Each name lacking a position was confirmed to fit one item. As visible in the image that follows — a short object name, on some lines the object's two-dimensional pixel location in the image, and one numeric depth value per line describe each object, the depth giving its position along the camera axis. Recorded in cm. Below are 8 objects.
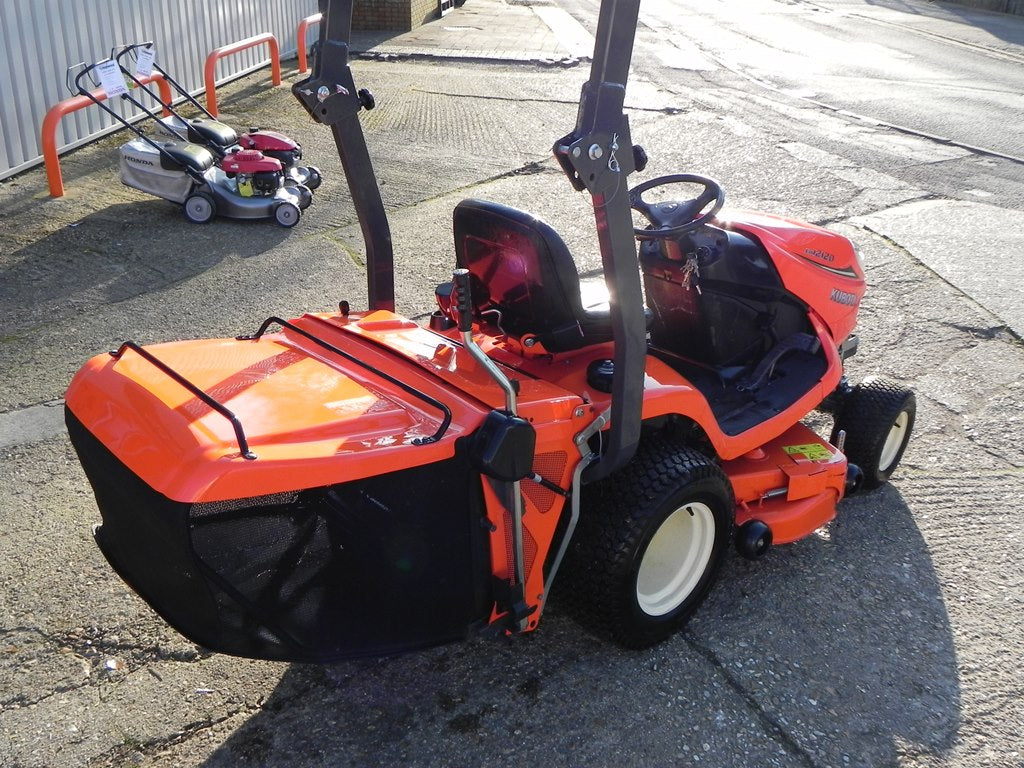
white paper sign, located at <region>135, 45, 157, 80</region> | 717
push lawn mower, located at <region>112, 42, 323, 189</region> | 676
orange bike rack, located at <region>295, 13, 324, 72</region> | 1045
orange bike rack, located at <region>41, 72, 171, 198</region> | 655
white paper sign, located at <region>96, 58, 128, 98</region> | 655
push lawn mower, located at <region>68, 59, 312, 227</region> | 646
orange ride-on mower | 223
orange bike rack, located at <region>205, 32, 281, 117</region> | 862
